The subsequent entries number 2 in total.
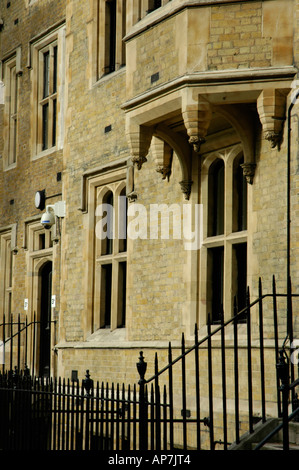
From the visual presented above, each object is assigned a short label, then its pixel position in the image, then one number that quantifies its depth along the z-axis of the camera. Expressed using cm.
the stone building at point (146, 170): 1891
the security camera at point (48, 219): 2905
